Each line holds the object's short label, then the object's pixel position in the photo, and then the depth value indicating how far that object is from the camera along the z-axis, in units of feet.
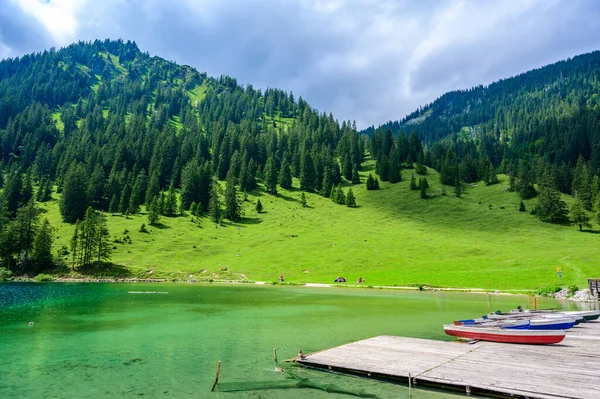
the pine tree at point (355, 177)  642.59
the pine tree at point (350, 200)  537.24
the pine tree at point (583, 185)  464.24
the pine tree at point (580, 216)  400.26
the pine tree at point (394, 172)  622.54
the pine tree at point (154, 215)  437.17
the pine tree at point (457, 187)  554.05
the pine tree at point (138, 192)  486.79
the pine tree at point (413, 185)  581.53
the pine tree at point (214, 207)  480.64
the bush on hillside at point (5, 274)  322.96
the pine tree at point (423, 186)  549.95
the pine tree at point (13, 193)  491.31
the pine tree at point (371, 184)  600.80
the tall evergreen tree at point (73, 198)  459.32
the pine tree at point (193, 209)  491.14
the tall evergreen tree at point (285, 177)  626.23
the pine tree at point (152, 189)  520.79
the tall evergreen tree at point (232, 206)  490.90
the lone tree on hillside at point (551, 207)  430.20
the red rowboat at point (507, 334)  82.38
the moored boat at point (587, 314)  114.79
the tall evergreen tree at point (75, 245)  343.26
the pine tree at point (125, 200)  488.44
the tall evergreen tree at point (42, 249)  338.13
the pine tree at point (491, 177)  590.96
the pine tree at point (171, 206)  479.00
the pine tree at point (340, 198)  551.84
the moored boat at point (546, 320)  95.01
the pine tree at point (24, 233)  347.52
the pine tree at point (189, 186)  518.78
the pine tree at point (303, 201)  542.45
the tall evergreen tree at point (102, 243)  349.68
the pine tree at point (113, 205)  489.26
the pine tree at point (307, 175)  623.77
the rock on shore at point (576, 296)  177.27
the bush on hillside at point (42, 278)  321.93
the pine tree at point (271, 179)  593.01
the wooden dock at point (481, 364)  53.47
